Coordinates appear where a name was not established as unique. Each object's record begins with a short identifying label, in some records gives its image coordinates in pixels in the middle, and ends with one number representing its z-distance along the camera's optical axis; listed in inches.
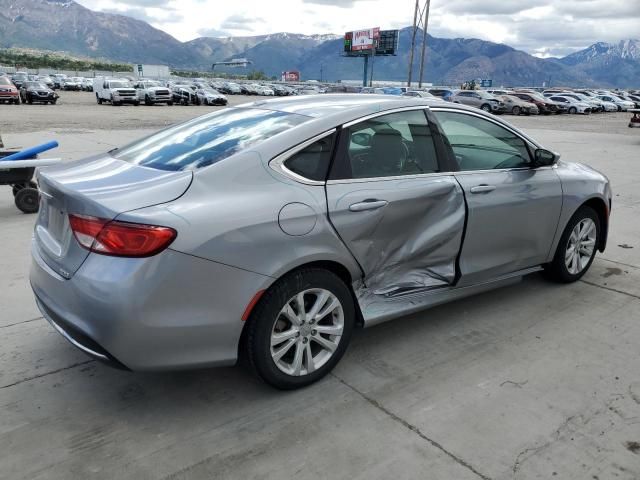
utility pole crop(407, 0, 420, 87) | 1690.6
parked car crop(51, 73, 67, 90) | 2457.7
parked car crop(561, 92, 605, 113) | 1599.4
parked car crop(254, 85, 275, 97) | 2544.3
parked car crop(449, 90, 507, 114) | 1353.3
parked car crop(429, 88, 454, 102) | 1432.8
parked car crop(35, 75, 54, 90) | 2071.9
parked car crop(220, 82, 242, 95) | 2541.8
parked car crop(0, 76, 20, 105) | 1200.2
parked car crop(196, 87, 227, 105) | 1541.6
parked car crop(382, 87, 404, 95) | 1155.1
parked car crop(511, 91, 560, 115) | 1439.5
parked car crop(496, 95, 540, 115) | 1384.1
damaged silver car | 98.3
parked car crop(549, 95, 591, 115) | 1512.1
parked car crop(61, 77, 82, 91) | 2427.4
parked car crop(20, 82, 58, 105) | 1264.5
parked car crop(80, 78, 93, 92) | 2447.1
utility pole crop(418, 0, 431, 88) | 1640.0
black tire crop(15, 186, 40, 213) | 259.6
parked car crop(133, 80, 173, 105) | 1413.6
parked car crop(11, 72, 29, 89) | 1575.4
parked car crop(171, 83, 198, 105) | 1526.8
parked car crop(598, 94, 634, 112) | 1701.5
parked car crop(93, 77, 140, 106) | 1343.5
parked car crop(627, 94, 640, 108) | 1889.8
